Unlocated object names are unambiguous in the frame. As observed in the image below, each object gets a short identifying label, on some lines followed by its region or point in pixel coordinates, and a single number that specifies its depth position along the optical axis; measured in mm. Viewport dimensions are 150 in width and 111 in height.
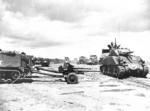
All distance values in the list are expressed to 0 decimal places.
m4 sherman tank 18344
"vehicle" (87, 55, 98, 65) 48875
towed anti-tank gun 14531
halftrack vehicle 14207
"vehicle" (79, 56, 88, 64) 51350
